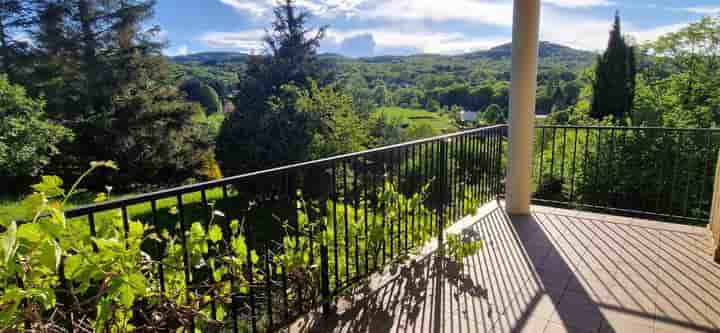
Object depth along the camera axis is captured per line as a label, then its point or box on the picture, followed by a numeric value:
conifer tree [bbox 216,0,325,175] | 10.91
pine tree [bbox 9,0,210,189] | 11.84
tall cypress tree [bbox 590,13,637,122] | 18.14
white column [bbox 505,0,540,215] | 3.29
